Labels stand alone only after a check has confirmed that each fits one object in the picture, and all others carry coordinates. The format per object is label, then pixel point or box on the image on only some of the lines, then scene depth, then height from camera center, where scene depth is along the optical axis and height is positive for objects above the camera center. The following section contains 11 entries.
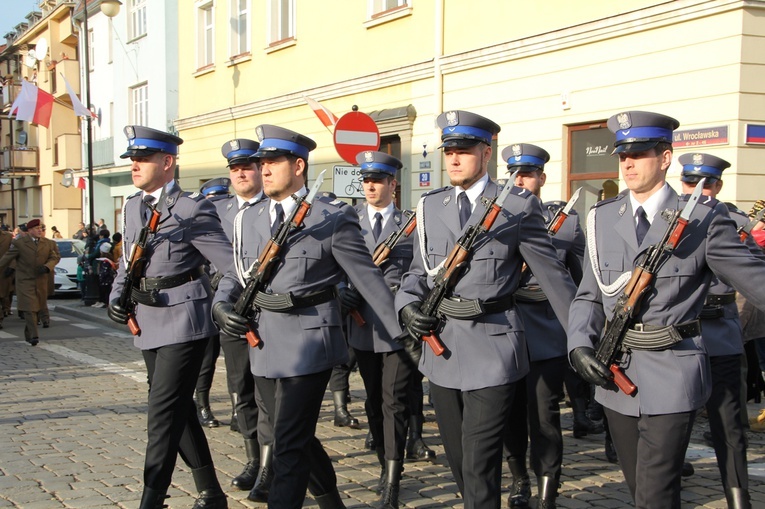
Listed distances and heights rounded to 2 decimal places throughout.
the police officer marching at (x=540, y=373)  5.27 -1.05
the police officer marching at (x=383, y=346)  5.58 -0.98
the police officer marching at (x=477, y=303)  4.30 -0.51
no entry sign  11.09 +0.74
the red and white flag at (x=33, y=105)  24.08 +2.30
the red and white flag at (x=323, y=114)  15.33 +1.42
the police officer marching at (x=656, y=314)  3.74 -0.47
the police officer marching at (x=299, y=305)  4.51 -0.54
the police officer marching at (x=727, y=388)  4.88 -1.01
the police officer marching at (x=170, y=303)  4.91 -0.59
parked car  23.12 -1.94
